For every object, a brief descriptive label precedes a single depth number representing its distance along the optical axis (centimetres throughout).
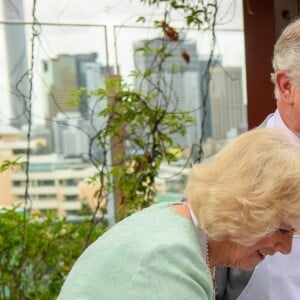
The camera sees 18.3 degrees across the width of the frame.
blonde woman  179
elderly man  214
